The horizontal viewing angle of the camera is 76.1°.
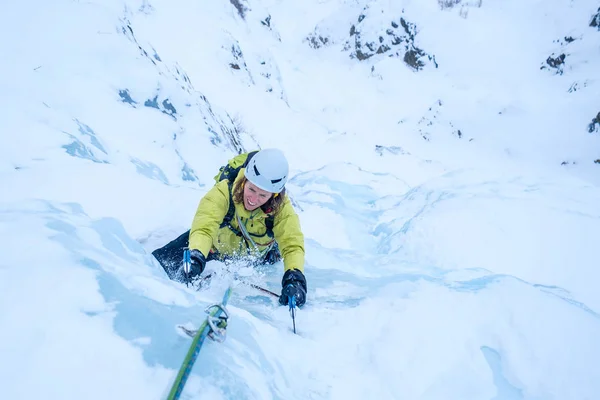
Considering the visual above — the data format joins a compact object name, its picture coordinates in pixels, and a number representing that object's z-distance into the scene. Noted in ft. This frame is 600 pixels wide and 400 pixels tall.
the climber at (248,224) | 8.07
